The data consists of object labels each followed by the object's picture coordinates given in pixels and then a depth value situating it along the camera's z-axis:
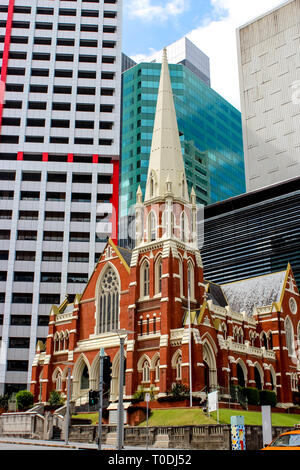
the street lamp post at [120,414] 23.67
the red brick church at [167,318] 50.75
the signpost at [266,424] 26.25
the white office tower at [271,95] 144.25
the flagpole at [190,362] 44.61
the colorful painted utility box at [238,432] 25.44
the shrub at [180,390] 46.00
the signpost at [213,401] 32.12
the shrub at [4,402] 62.29
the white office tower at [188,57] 143.75
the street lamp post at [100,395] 25.16
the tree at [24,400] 58.48
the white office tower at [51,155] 86.25
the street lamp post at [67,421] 35.09
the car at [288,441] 14.84
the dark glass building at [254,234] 99.56
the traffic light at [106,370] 24.25
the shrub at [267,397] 54.75
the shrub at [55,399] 55.50
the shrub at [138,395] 48.56
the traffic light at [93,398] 25.79
